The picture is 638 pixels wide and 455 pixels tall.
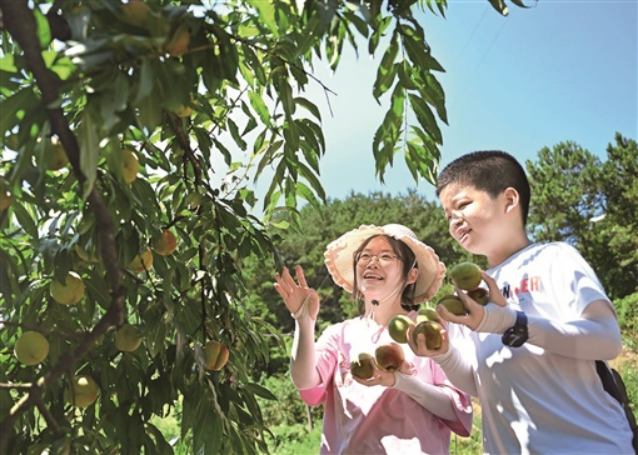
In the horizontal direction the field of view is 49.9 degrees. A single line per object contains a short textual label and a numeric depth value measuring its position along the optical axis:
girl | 1.55
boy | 1.23
